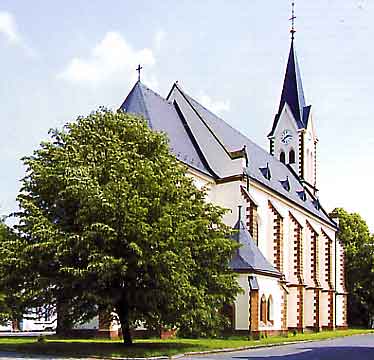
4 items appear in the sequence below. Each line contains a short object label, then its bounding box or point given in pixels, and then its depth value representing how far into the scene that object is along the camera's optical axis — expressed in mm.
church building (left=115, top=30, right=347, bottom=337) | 40656
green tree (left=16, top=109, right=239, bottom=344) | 24438
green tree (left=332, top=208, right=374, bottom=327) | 75625
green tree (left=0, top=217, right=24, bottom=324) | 25375
